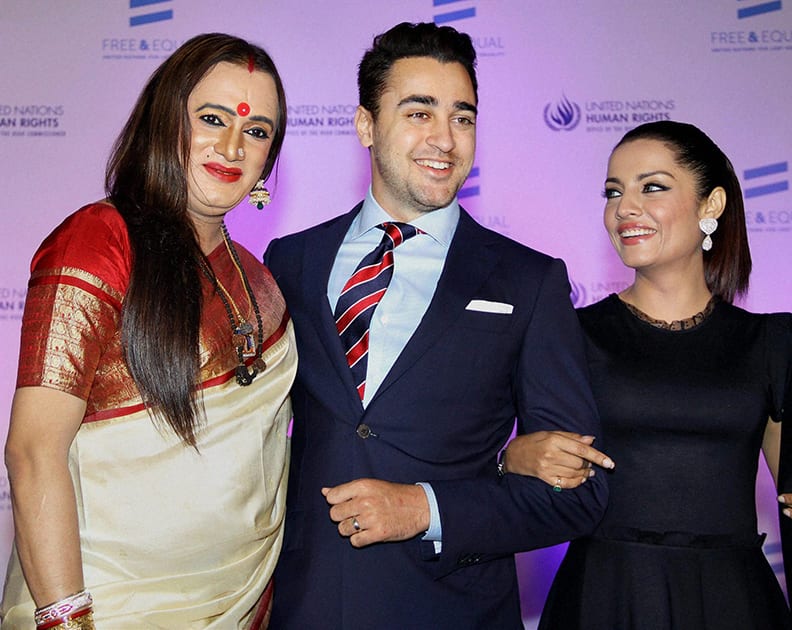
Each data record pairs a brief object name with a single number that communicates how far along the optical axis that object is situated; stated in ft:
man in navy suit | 6.79
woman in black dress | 7.68
